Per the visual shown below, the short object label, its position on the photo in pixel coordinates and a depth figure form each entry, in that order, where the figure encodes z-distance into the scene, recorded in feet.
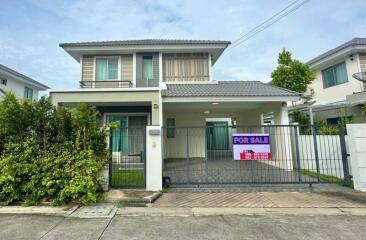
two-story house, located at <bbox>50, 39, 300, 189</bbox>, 31.76
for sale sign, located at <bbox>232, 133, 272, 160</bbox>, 23.34
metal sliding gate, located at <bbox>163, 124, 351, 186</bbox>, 24.20
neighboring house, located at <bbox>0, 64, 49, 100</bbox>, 58.80
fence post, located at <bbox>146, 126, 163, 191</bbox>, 21.39
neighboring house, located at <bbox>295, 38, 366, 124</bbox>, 42.88
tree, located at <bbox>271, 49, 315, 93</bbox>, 49.57
